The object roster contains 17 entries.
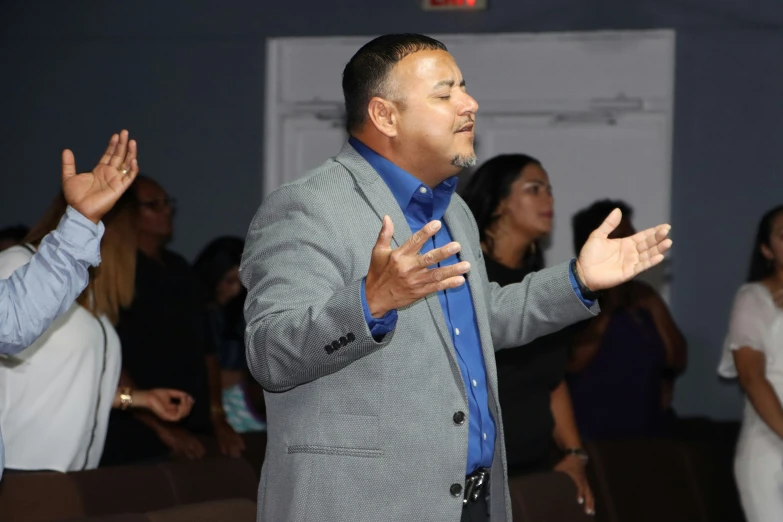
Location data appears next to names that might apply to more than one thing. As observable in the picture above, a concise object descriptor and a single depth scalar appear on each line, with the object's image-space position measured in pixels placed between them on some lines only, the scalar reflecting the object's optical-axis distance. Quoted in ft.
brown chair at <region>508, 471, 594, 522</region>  18.51
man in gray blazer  11.85
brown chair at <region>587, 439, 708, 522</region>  26.38
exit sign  40.60
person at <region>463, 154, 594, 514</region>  21.40
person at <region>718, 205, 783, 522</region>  24.05
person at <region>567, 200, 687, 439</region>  29.82
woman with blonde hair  18.58
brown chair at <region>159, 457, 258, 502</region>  19.92
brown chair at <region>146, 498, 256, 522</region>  14.54
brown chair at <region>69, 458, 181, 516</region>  17.98
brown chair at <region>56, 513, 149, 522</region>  13.26
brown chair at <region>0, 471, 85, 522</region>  17.17
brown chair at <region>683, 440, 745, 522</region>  30.74
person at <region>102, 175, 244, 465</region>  25.37
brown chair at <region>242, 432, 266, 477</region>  26.93
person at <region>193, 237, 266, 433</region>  31.88
